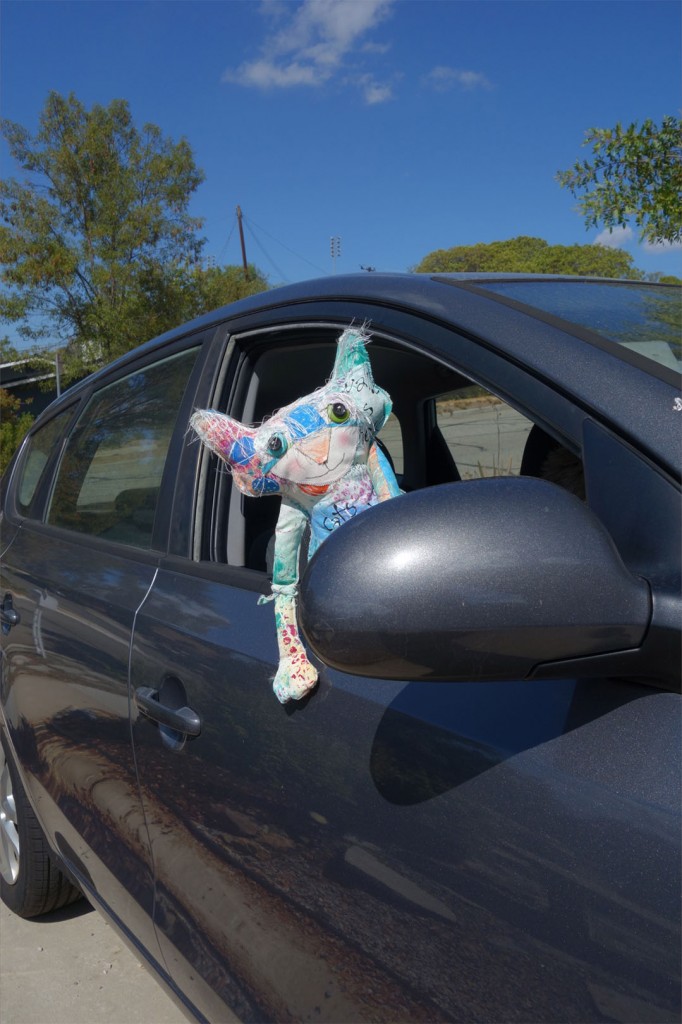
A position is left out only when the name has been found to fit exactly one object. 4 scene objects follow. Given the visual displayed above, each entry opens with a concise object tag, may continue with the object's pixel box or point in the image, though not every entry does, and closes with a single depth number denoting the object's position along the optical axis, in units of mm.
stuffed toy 1483
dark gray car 958
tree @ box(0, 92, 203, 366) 18312
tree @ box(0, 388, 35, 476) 17344
